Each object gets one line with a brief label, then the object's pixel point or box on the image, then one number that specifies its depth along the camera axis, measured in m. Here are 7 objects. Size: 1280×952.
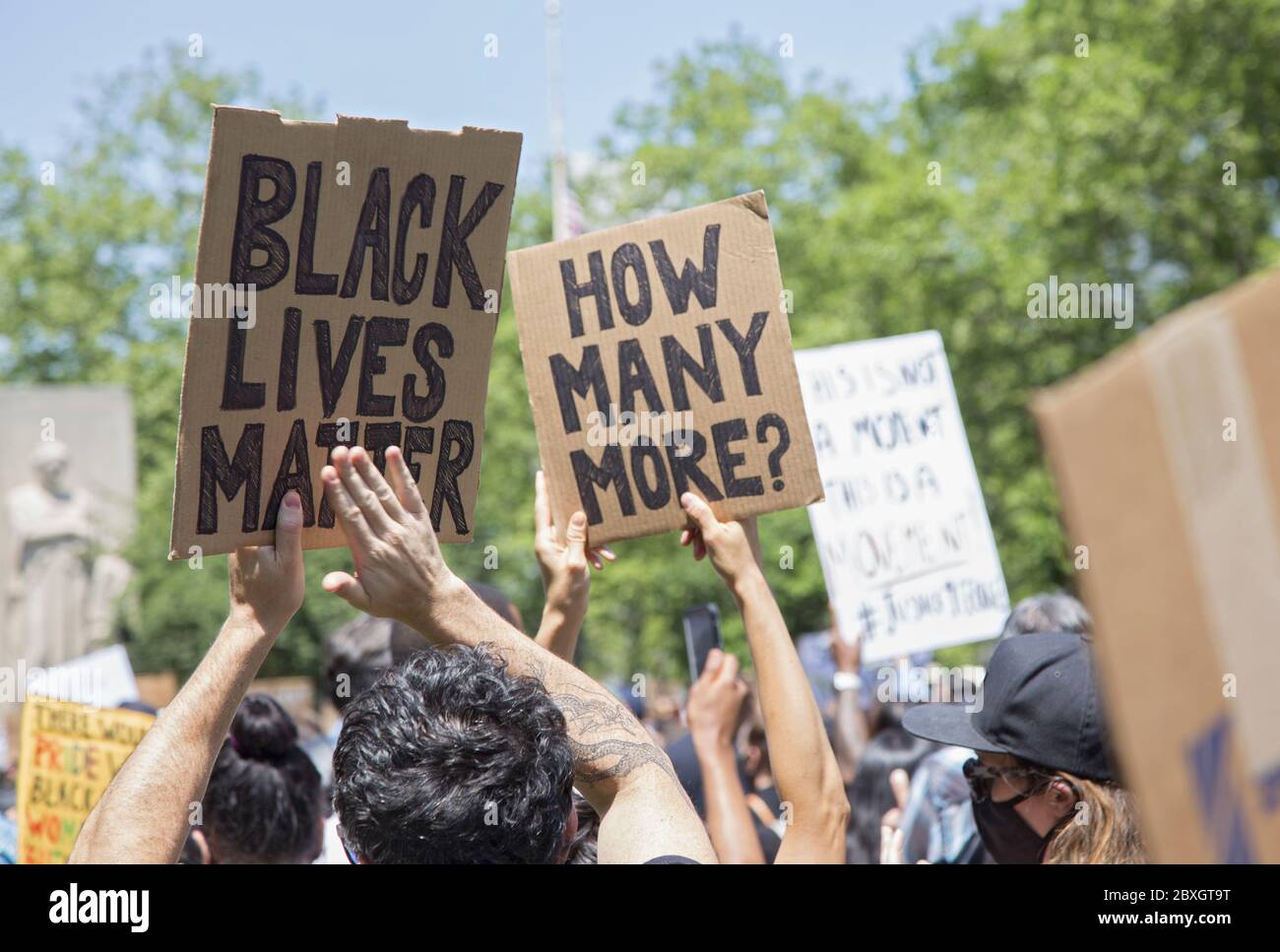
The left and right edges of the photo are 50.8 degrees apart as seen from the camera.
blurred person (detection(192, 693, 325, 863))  3.17
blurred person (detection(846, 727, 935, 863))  4.68
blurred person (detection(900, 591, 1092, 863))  3.69
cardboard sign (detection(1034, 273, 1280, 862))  0.96
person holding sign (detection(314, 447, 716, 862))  1.92
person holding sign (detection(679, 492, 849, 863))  2.37
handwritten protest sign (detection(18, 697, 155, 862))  4.09
